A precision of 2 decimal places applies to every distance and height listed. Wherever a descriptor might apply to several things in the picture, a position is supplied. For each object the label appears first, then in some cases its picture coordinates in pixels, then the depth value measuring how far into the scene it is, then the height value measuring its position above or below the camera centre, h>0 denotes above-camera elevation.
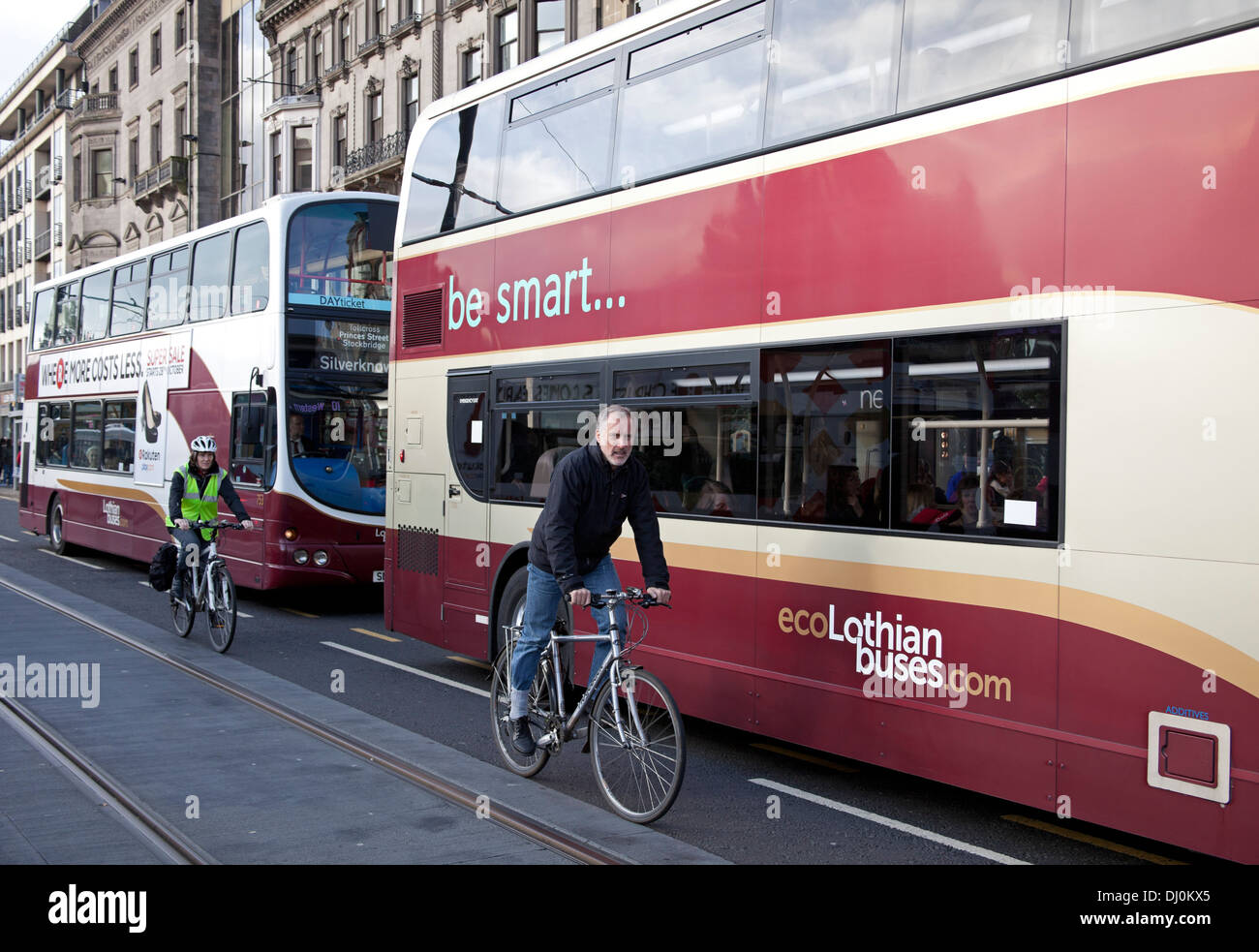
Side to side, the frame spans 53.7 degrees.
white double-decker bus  13.47 +0.98
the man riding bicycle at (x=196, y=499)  11.22 -0.37
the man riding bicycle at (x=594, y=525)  5.86 -0.30
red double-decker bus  4.64 +0.48
